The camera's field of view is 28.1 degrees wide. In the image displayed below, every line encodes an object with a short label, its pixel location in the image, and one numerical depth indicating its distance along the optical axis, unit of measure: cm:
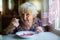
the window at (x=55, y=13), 96
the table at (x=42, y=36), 87
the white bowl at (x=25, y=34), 86
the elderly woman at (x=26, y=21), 94
